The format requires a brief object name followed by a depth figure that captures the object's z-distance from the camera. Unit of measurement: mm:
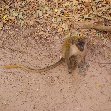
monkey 5832
